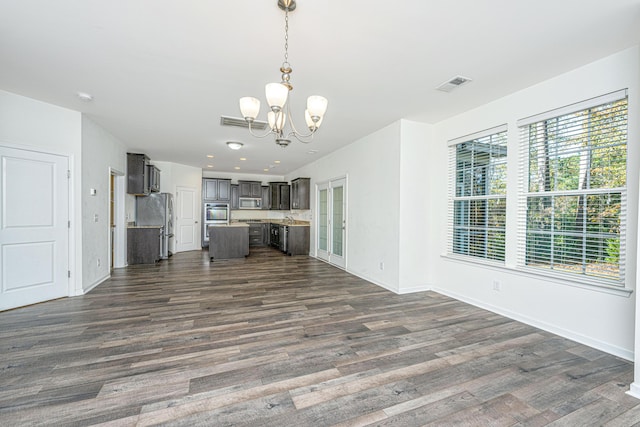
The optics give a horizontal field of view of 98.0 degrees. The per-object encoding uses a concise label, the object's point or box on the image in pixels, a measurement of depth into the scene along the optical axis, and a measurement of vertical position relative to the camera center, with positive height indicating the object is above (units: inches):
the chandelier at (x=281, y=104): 78.8 +32.4
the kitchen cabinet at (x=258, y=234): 378.3 -32.5
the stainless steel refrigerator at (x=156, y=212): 266.1 -2.3
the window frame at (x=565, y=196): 97.8 +6.1
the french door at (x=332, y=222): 240.5 -10.4
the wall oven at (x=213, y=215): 355.6 -6.5
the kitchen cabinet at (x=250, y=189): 381.4 +29.9
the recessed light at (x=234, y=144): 217.8 +51.7
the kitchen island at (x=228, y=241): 274.4 -30.9
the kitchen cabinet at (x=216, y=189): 355.6 +26.7
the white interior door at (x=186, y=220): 325.4 -12.3
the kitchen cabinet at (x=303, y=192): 314.3 +21.1
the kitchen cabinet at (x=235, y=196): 381.4 +19.4
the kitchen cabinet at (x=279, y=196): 387.2 +20.2
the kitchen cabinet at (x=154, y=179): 265.6 +30.9
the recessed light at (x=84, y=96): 133.3 +55.1
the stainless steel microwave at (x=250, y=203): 383.2 +10.2
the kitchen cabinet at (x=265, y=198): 393.1 +17.4
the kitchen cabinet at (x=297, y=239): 307.1 -31.7
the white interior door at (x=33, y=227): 135.0 -9.4
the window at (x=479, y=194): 140.1 +9.7
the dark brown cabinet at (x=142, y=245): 247.0 -31.6
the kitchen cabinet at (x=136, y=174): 245.0 +31.5
